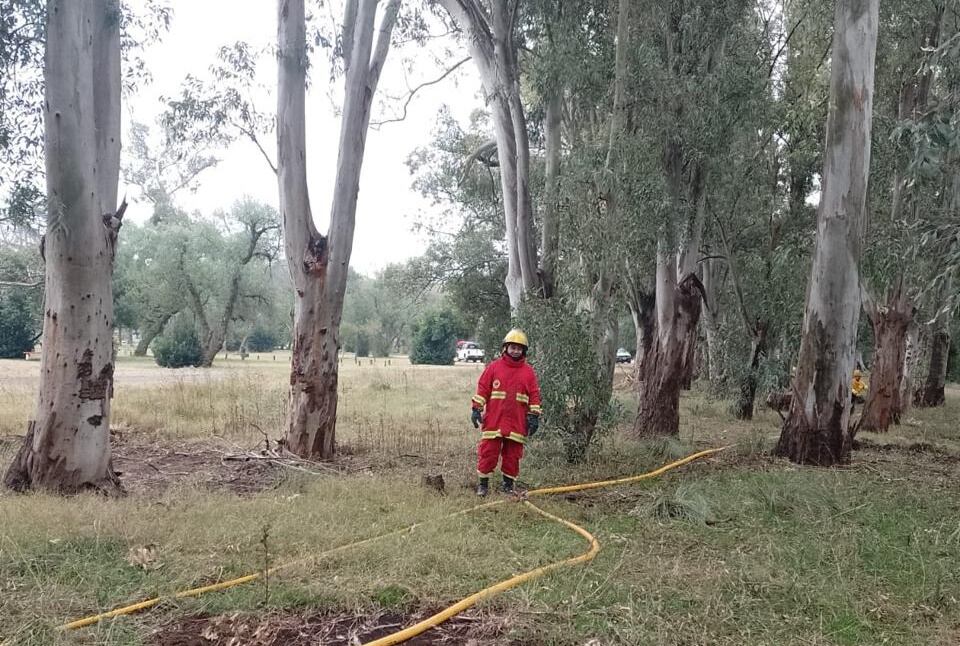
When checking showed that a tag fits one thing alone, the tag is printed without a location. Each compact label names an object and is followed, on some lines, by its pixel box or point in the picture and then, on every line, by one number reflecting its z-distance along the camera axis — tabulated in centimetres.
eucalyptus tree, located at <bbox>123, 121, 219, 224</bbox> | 1544
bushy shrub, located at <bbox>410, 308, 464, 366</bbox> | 4394
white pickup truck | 6144
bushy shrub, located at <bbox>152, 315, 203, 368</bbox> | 3366
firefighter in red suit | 670
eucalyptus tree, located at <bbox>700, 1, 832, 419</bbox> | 1140
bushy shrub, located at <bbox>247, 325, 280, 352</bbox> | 6141
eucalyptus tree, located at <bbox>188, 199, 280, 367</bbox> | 3638
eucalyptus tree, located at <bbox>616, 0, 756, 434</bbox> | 995
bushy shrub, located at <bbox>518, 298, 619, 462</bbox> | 834
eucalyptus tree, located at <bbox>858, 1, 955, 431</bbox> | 1024
